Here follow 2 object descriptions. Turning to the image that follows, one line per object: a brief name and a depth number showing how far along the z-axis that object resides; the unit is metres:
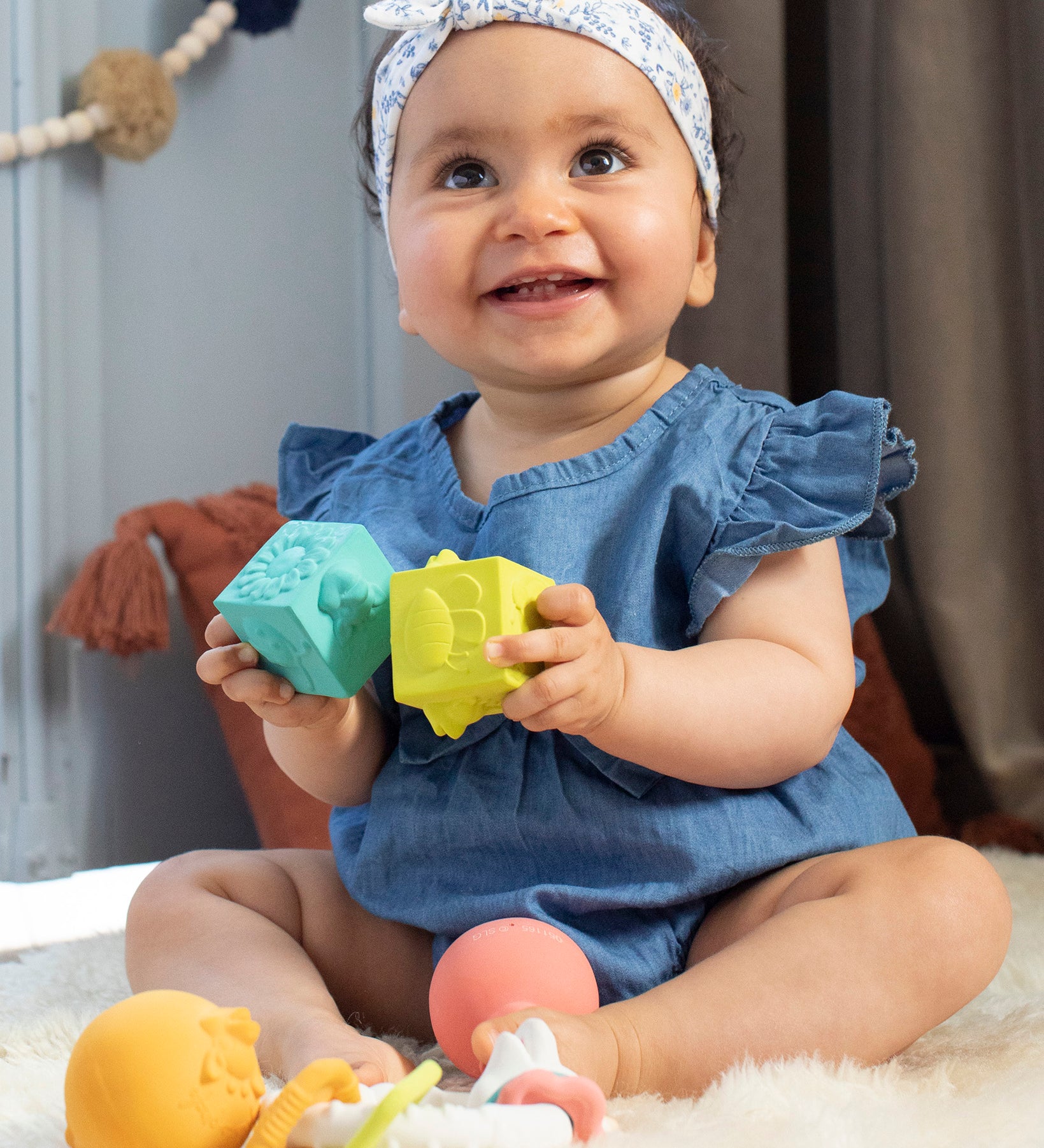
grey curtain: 1.28
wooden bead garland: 1.34
